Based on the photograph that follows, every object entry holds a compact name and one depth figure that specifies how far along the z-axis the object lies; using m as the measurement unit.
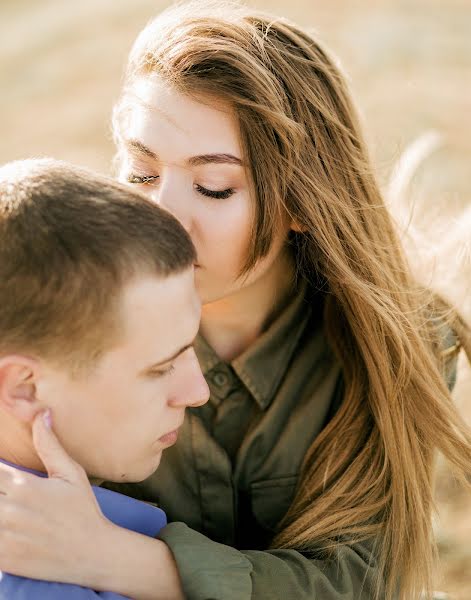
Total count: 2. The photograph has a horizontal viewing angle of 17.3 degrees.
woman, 1.21
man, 1.05
